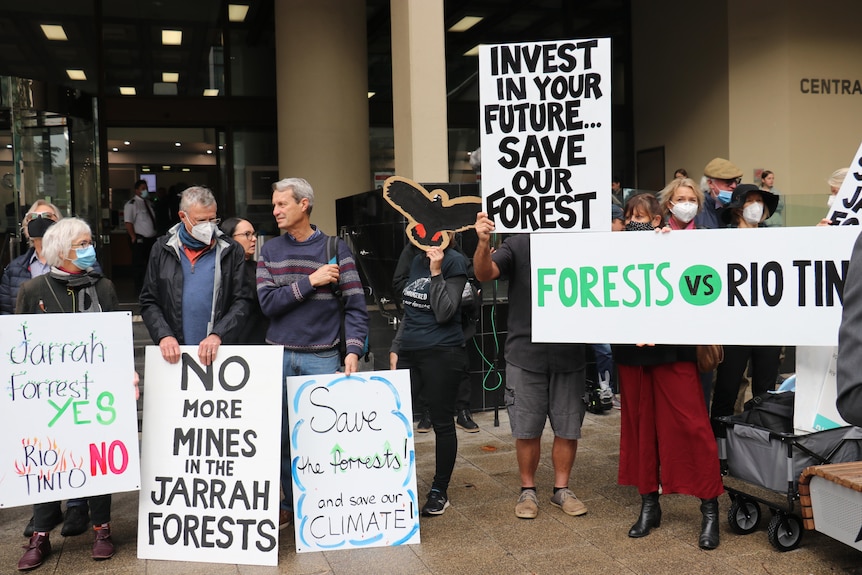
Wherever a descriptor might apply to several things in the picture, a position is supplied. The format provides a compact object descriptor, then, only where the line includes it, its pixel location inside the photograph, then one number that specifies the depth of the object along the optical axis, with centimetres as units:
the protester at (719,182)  642
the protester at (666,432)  445
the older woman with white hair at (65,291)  441
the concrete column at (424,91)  769
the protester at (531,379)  482
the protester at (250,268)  484
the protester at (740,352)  574
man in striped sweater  453
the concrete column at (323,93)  1170
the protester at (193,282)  460
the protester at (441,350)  492
